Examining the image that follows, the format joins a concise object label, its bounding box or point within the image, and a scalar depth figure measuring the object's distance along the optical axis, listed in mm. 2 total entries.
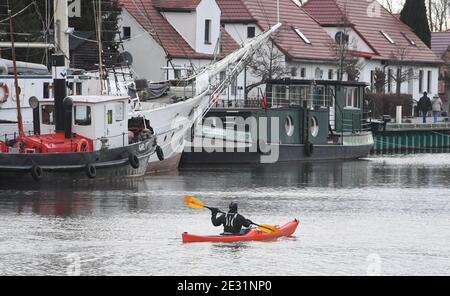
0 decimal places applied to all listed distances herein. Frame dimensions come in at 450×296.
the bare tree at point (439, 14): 137588
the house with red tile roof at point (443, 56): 104825
